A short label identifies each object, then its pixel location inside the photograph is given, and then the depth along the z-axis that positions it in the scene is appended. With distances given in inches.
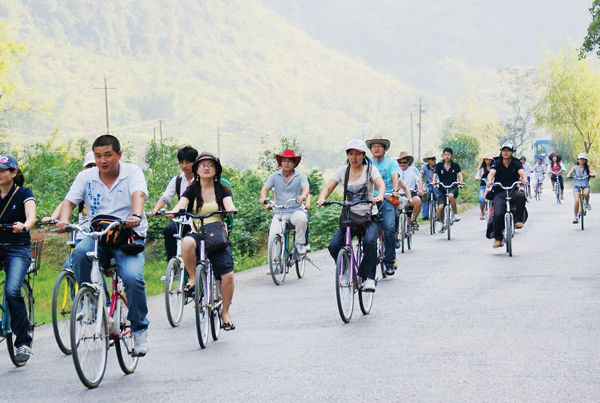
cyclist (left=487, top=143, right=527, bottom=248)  641.0
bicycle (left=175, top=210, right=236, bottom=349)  331.7
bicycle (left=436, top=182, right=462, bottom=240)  795.4
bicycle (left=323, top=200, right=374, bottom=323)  374.0
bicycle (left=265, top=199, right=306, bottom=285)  531.5
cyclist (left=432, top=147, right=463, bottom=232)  813.2
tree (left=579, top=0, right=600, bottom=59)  951.6
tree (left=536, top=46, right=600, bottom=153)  2891.2
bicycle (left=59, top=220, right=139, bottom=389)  263.9
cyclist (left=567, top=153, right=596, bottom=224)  884.6
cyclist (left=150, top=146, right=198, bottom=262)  428.1
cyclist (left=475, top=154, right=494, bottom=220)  873.5
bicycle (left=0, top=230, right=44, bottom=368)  315.0
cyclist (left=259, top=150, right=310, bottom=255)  541.6
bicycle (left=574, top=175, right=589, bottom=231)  877.5
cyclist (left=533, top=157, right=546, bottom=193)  1632.6
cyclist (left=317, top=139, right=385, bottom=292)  398.9
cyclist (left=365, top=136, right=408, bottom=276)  513.0
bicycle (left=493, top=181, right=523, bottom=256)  633.0
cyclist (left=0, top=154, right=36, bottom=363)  310.7
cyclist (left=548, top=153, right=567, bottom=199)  1397.6
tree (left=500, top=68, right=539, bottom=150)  4923.7
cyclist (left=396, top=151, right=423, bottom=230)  743.7
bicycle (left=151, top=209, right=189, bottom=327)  388.8
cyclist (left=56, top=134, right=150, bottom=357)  284.8
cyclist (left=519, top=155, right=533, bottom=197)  1699.6
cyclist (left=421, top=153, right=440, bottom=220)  839.7
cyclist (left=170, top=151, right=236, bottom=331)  349.1
